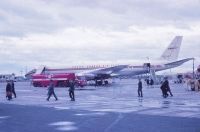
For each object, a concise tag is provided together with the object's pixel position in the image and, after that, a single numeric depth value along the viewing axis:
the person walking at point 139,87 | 32.81
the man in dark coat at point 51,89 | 29.23
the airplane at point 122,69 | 63.69
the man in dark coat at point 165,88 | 31.54
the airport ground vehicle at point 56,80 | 58.78
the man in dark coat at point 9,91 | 30.48
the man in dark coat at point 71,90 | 28.41
